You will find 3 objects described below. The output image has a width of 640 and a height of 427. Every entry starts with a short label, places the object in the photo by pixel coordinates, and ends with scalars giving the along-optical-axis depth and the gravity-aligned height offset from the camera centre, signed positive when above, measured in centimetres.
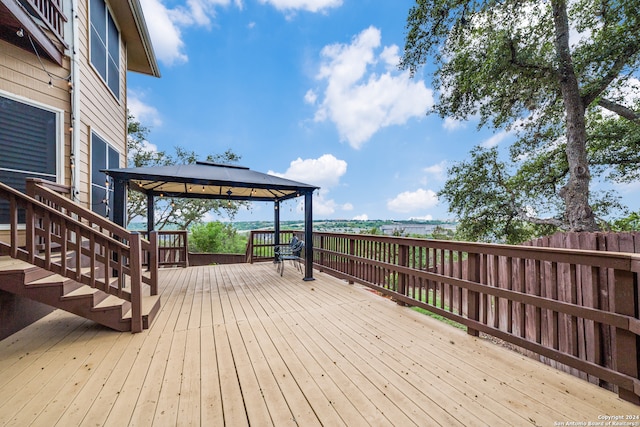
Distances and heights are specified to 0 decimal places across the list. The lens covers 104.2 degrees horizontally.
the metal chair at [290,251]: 561 -81
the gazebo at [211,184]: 395 +73
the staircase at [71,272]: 235 -49
